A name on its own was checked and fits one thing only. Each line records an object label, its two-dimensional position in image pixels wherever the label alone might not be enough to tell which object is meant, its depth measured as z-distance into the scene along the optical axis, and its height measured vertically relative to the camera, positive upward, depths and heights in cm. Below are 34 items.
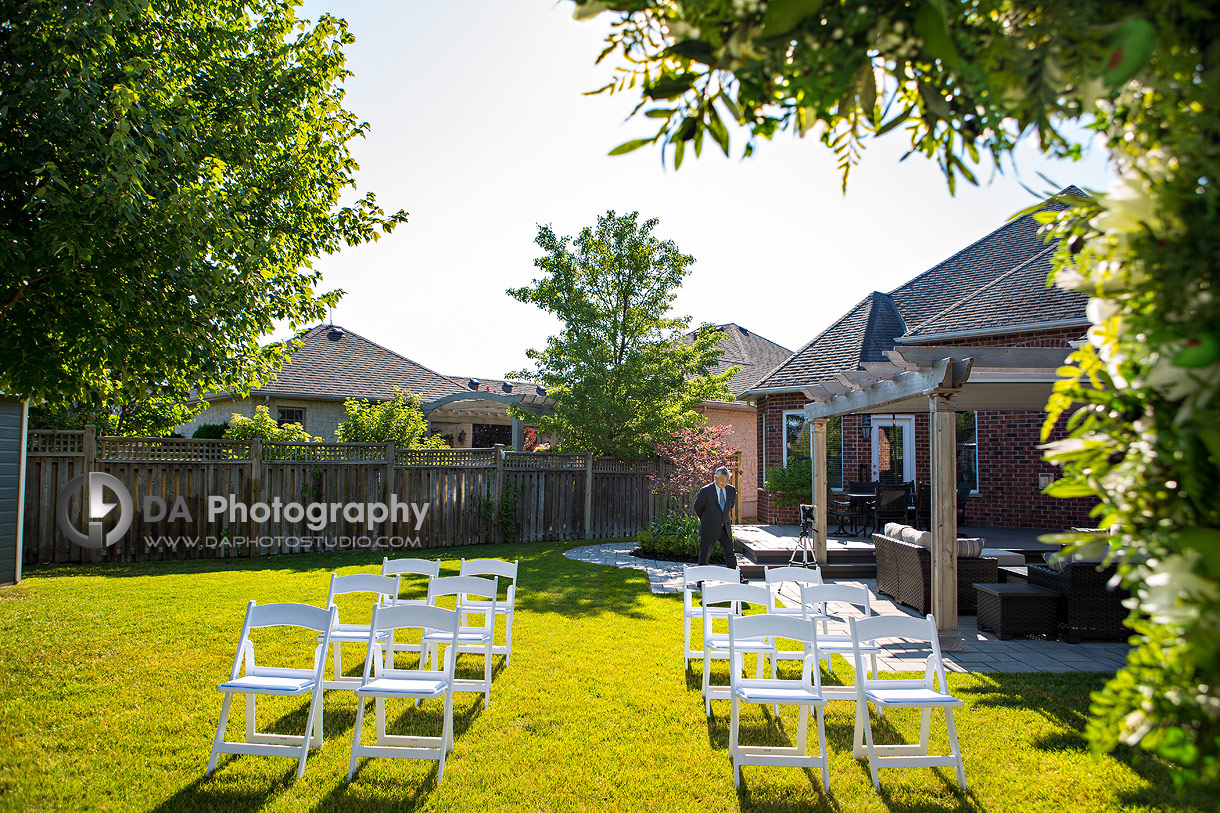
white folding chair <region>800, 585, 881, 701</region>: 577 -131
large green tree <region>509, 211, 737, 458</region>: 1688 +260
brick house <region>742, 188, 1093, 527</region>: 1441 +200
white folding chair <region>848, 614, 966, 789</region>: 448 -168
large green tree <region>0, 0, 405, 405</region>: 531 +214
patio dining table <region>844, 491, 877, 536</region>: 1514 -118
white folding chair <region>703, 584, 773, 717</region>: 568 -157
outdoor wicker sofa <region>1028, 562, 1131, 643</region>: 764 -174
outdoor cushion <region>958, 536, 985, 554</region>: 845 -120
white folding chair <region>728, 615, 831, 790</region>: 449 -168
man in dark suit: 1091 -105
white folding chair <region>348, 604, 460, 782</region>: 454 -166
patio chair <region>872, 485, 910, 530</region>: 1414 -107
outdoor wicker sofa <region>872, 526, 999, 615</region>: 848 -160
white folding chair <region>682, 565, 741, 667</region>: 692 -134
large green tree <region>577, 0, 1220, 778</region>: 108 +46
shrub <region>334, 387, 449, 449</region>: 1552 +49
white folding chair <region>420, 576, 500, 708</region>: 618 -163
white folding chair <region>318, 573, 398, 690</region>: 580 -130
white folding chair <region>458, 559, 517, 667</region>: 690 -149
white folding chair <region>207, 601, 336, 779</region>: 450 -163
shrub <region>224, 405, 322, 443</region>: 1526 +40
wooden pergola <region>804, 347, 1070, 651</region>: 718 +71
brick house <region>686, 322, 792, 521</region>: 2052 +133
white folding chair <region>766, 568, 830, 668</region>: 680 -127
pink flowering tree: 1523 -27
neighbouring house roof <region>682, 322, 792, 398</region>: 2427 +362
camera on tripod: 1173 -121
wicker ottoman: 783 -184
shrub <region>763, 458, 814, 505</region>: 1703 -84
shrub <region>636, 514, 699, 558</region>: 1377 -179
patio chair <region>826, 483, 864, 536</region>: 1550 -147
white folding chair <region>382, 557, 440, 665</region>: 729 -128
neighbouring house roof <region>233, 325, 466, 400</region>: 2208 +267
